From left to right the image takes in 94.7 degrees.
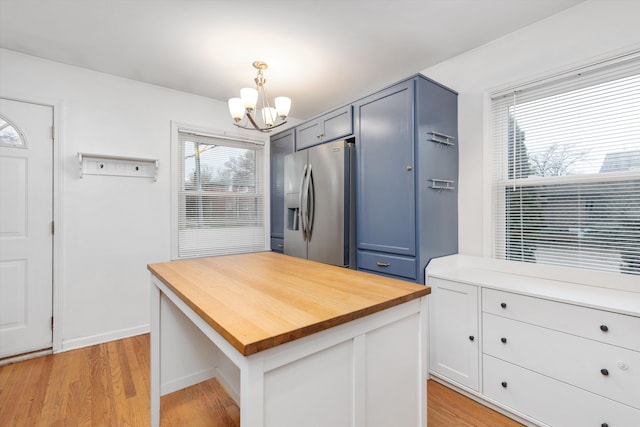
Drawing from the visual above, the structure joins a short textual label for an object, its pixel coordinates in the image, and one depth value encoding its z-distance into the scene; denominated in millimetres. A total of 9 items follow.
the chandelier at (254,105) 2109
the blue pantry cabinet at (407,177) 2191
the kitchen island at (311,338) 808
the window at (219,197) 3350
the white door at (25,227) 2451
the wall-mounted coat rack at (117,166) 2724
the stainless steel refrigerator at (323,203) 2670
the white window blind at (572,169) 1780
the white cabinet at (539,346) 1411
